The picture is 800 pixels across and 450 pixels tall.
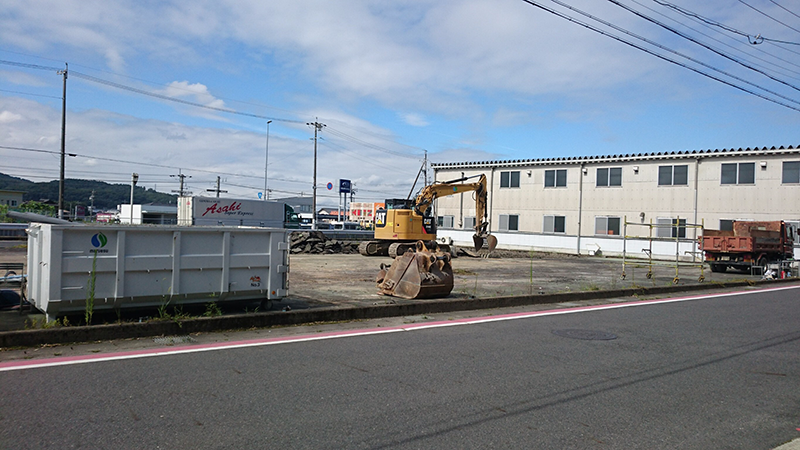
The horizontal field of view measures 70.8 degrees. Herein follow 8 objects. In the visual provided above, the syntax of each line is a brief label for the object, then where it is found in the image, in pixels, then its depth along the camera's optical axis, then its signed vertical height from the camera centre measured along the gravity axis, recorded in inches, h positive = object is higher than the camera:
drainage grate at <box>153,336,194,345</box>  302.4 -62.4
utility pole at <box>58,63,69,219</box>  1542.8 +299.0
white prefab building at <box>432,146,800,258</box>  1277.1 +109.2
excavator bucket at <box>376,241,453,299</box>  473.7 -37.5
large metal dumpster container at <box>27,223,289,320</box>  298.2 -23.6
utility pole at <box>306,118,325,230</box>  2005.4 +167.6
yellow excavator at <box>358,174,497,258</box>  1180.5 +21.1
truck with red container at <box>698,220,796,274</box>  993.5 -6.6
